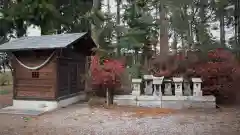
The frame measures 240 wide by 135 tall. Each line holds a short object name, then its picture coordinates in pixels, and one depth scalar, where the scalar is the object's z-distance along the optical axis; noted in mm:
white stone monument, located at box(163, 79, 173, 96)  9909
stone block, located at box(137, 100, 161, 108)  9523
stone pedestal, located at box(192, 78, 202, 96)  9438
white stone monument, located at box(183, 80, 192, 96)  9750
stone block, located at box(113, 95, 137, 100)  9867
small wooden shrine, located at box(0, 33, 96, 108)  9562
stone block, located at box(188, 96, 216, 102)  9140
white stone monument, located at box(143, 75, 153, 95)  10070
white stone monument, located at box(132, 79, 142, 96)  9920
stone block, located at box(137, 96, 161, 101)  9577
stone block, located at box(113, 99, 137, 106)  9828
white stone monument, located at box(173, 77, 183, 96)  9617
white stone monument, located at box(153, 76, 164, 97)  9680
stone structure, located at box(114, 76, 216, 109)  9203
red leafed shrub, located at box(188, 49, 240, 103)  9500
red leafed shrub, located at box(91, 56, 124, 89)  9516
